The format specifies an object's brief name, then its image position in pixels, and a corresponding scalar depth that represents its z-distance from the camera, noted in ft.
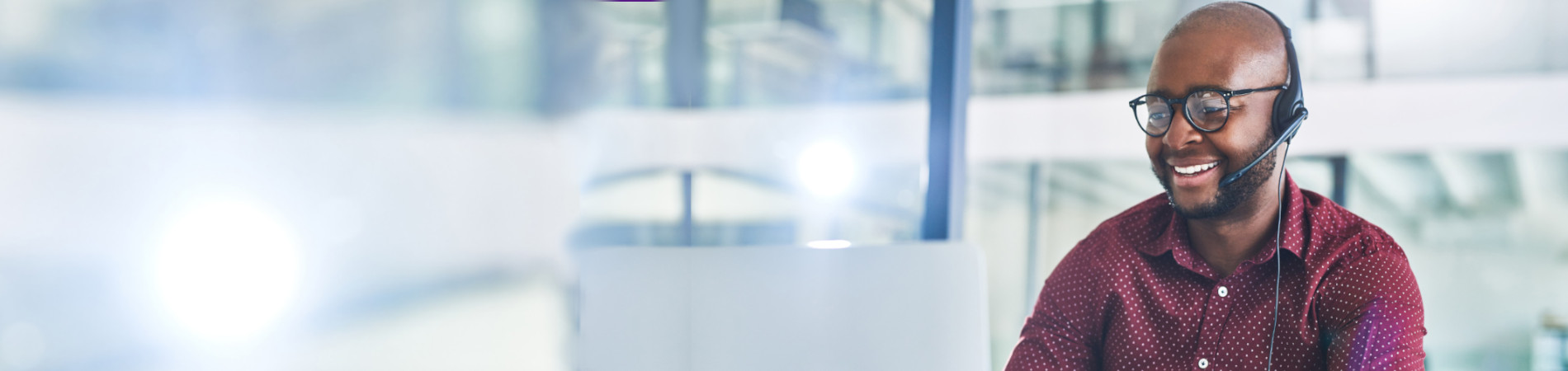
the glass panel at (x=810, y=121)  9.45
